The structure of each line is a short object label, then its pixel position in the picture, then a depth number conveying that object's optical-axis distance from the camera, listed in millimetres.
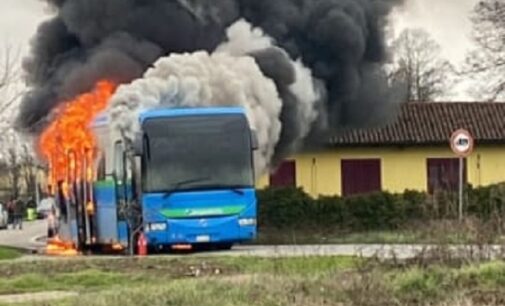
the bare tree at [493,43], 55906
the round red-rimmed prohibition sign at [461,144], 33125
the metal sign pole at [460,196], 19638
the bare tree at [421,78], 87475
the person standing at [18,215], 69781
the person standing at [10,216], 70438
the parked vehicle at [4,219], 70562
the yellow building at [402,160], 55500
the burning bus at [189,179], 28953
